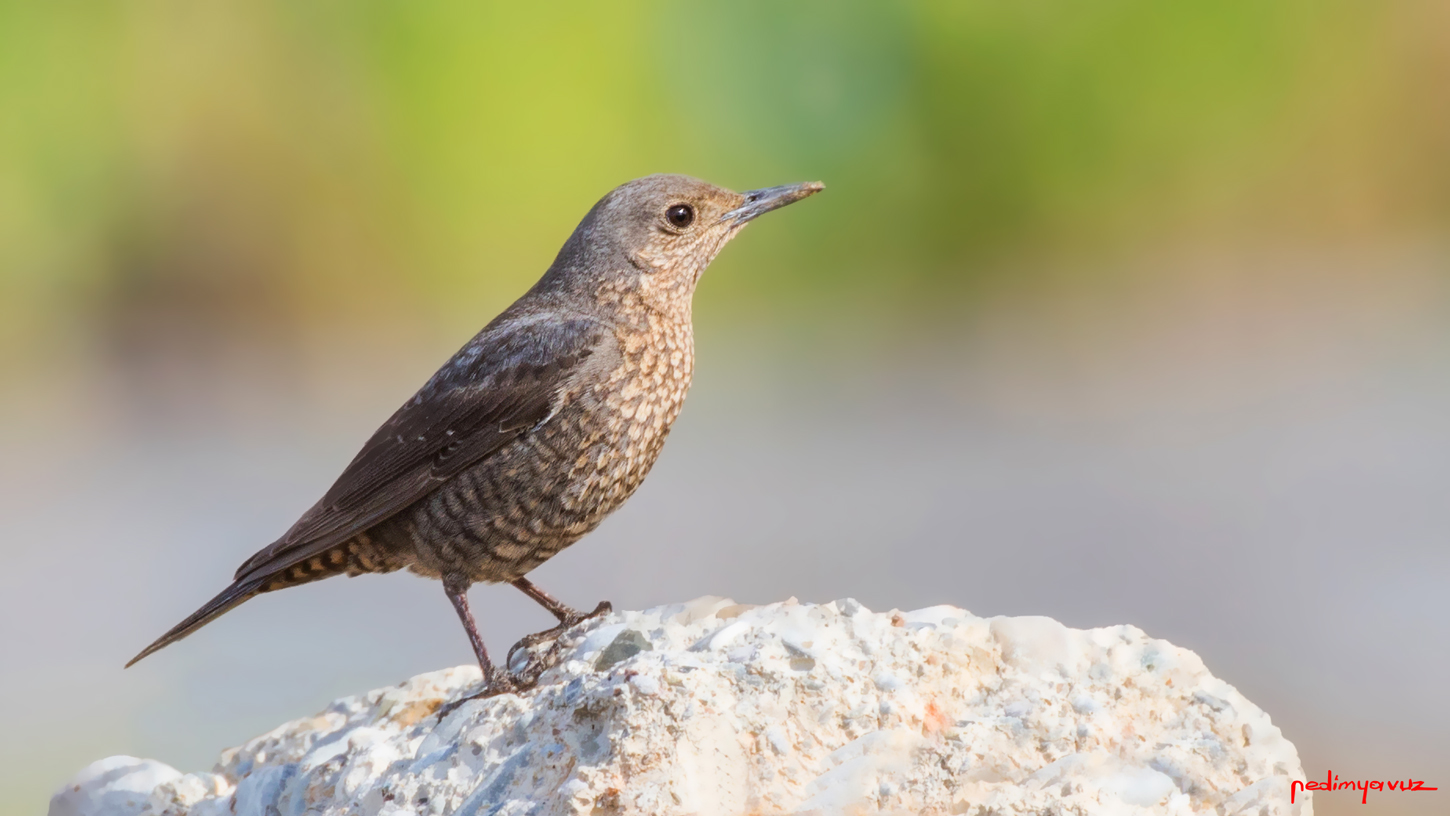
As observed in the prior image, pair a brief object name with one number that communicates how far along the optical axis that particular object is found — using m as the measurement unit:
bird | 7.12
